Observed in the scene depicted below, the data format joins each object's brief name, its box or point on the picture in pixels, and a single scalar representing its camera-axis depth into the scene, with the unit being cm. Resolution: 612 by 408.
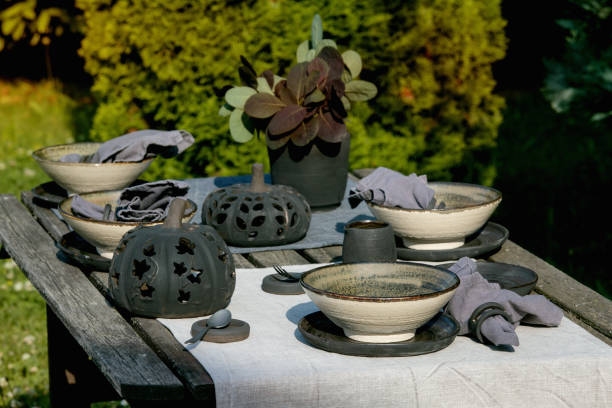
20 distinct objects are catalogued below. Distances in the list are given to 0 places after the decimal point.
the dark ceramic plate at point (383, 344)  207
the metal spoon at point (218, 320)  213
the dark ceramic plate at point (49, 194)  280
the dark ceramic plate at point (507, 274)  231
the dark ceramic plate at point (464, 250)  244
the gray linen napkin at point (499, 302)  214
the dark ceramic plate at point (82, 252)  240
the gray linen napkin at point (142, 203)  244
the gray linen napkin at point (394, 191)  247
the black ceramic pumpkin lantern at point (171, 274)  219
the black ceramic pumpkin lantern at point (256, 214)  252
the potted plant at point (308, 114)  268
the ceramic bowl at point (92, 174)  270
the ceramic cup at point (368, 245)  229
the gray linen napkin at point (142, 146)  271
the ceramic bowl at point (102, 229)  239
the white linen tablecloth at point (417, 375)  202
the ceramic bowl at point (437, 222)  243
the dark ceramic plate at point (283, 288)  230
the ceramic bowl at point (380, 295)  205
